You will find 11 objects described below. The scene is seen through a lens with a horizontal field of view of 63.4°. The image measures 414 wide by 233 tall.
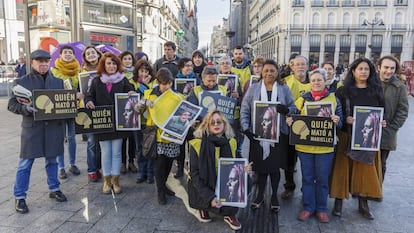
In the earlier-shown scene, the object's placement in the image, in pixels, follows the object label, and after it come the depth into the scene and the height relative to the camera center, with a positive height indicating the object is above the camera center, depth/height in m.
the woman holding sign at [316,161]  4.22 -0.98
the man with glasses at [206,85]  4.74 -0.02
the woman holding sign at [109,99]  5.03 -0.25
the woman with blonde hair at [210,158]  4.02 -0.89
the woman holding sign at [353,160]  4.24 -0.94
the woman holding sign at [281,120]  4.44 -0.48
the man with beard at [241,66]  6.49 +0.37
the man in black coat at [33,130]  4.36 -0.65
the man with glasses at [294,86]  5.17 -0.01
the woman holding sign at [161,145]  4.71 -0.88
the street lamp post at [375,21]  73.58 +13.90
